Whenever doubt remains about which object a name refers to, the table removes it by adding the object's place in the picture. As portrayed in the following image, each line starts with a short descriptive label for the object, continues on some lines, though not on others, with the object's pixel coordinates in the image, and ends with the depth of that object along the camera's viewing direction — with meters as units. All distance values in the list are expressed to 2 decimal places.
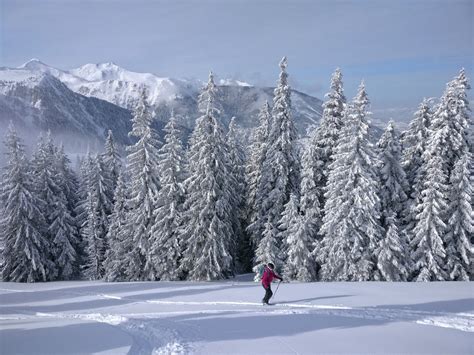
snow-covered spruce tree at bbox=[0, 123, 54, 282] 36.06
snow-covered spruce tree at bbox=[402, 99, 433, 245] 30.06
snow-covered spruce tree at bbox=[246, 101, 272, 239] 36.71
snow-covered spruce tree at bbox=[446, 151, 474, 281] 28.00
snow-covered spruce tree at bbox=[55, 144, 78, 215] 44.19
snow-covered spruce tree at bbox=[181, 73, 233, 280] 31.56
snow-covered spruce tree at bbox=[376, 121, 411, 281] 27.72
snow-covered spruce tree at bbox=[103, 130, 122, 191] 44.97
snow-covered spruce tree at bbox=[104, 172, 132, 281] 35.84
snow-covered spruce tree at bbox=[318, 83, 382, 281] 27.97
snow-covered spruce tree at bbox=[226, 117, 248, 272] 37.06
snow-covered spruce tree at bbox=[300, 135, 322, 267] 31.89
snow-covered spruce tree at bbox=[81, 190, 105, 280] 40.78
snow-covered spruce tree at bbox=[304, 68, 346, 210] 32.38
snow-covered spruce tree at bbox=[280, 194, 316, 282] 30.33
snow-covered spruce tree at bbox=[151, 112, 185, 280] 32.97
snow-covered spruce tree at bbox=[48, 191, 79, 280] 39.09
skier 18.15
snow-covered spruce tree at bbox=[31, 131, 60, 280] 39.59
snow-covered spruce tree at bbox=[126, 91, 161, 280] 34.38
